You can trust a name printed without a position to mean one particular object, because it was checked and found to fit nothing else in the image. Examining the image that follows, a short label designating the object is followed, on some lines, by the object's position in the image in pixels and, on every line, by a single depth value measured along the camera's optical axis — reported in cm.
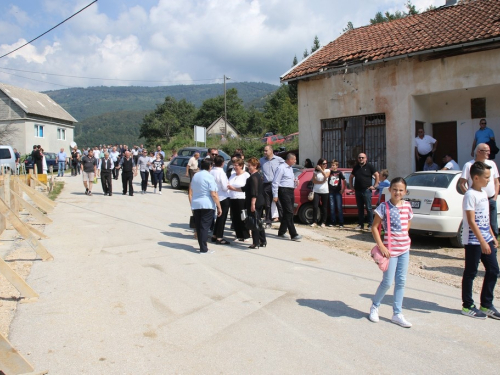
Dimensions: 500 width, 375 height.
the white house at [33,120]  4425
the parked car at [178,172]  2044
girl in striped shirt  501
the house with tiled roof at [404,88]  1377
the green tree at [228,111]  8525
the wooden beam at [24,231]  704
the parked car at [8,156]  2218
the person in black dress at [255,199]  887
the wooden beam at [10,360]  369
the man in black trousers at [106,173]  1712
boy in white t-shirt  527
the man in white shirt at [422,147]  1460
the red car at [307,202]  1228
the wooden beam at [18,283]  541
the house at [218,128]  6266
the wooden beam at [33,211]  992
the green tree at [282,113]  4691
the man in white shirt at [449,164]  1208
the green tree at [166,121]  7738
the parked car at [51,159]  3136
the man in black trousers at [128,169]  1736
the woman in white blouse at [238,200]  933
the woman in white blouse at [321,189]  1173
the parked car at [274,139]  3723
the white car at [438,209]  902
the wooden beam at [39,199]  1219
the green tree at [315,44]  6116
